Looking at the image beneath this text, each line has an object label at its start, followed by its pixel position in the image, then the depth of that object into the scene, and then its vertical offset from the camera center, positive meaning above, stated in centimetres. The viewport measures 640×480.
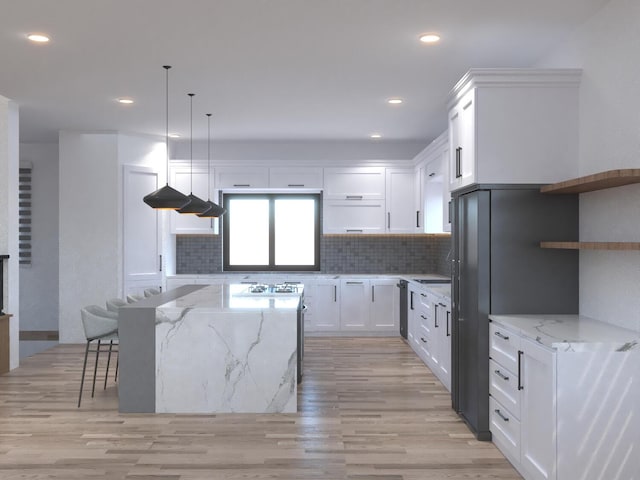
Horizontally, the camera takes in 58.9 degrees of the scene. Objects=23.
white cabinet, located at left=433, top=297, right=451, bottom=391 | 511 -92
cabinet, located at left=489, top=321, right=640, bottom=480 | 275 -83
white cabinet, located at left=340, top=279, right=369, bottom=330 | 798 -90
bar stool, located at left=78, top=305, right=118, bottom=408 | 483 -74
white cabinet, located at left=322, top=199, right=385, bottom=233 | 820 +36
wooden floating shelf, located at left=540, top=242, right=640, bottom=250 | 279 -2
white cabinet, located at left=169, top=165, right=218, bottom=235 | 813 +35
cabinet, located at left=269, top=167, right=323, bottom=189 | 814 +91
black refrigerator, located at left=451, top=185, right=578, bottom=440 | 378 -9
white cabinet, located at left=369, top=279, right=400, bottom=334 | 797 -92
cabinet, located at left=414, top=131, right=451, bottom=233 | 628 +68
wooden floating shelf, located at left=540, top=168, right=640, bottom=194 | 283 +32
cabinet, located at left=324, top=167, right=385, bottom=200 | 819 +83
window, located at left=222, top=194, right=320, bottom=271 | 865 +13
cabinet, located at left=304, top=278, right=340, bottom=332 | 800 -90
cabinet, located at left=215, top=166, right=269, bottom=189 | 814 +91
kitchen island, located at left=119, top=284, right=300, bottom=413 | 453 -96
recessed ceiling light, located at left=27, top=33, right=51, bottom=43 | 399 +145
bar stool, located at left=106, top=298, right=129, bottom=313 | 536 -62
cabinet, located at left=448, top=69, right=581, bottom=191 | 381 +78
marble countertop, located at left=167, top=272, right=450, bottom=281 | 805 -50
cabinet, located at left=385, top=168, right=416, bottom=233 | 816 +61
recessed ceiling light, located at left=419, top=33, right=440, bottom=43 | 396 +144
